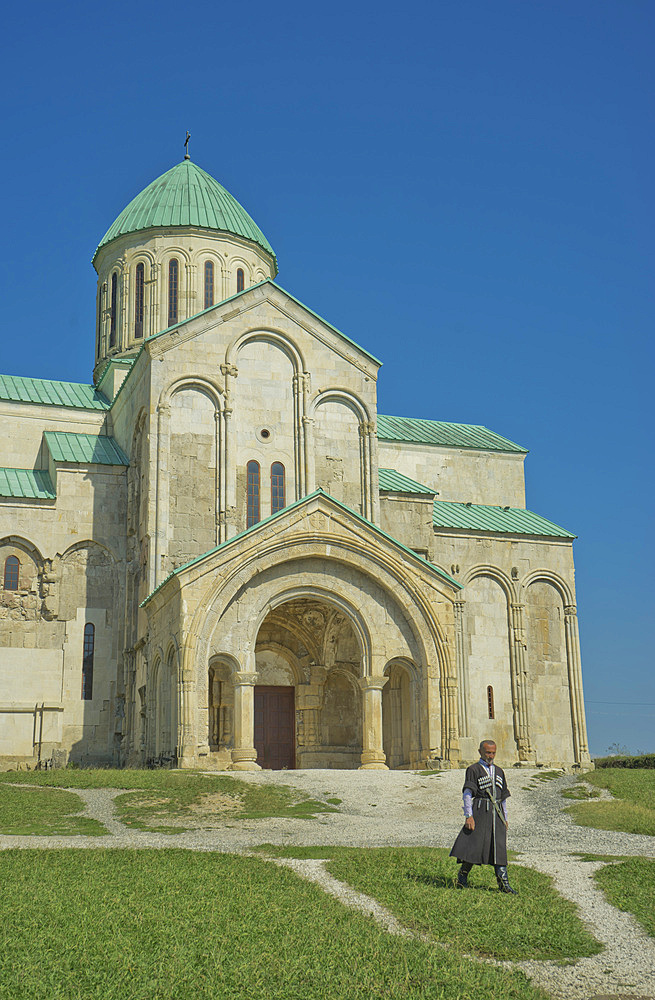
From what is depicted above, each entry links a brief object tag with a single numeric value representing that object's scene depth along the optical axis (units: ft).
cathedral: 90.99
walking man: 41.04
